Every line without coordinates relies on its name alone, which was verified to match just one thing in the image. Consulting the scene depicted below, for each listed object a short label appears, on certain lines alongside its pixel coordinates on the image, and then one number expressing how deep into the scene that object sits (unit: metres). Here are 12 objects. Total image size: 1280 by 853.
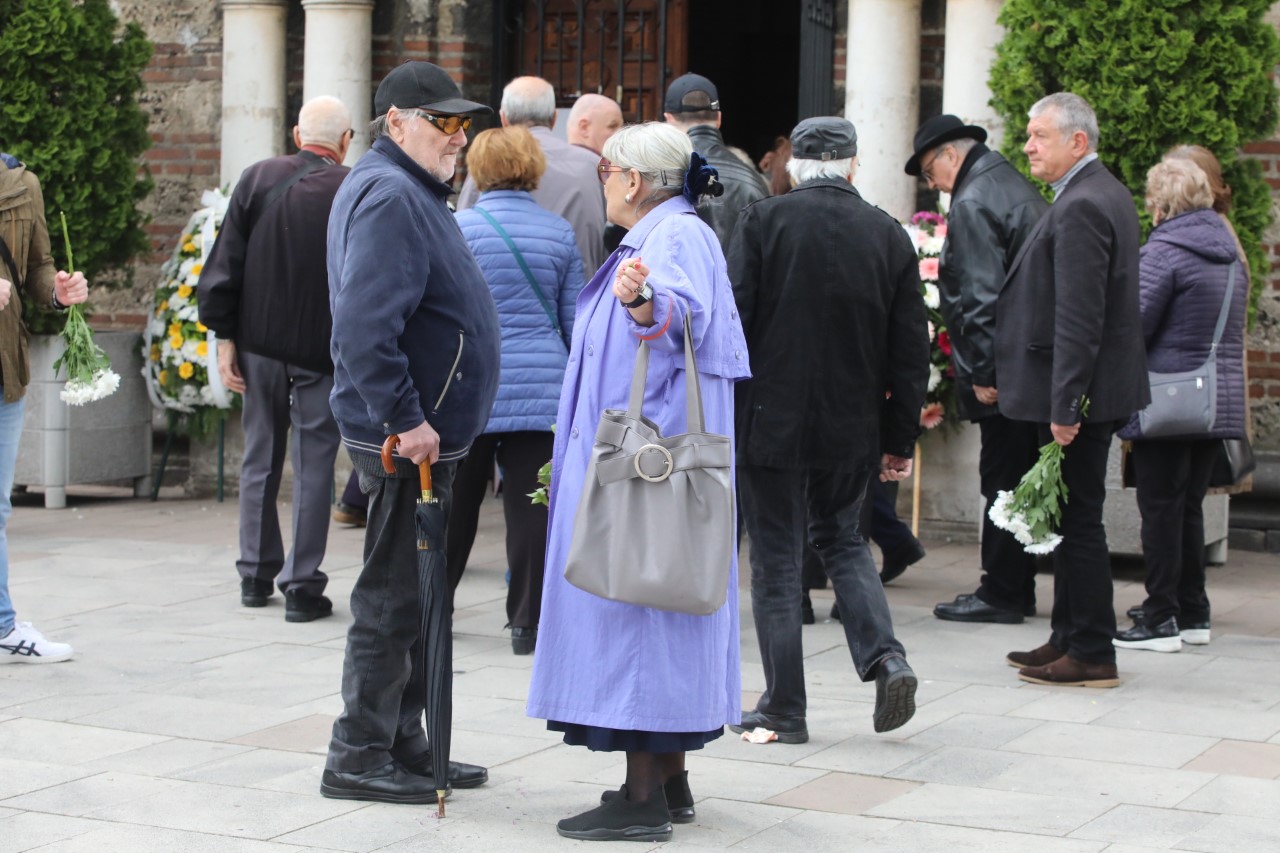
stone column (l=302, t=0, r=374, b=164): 20.77
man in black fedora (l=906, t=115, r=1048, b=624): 14.16
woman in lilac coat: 8.79
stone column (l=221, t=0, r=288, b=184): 21.33
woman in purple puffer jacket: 13.65
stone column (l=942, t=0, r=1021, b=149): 17.80
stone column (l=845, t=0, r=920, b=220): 18.33
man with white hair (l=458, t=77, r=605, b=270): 14.48
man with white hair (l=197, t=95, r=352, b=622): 14.12
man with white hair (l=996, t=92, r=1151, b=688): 12.16
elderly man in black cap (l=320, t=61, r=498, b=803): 9.32
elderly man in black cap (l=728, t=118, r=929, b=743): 10.95
